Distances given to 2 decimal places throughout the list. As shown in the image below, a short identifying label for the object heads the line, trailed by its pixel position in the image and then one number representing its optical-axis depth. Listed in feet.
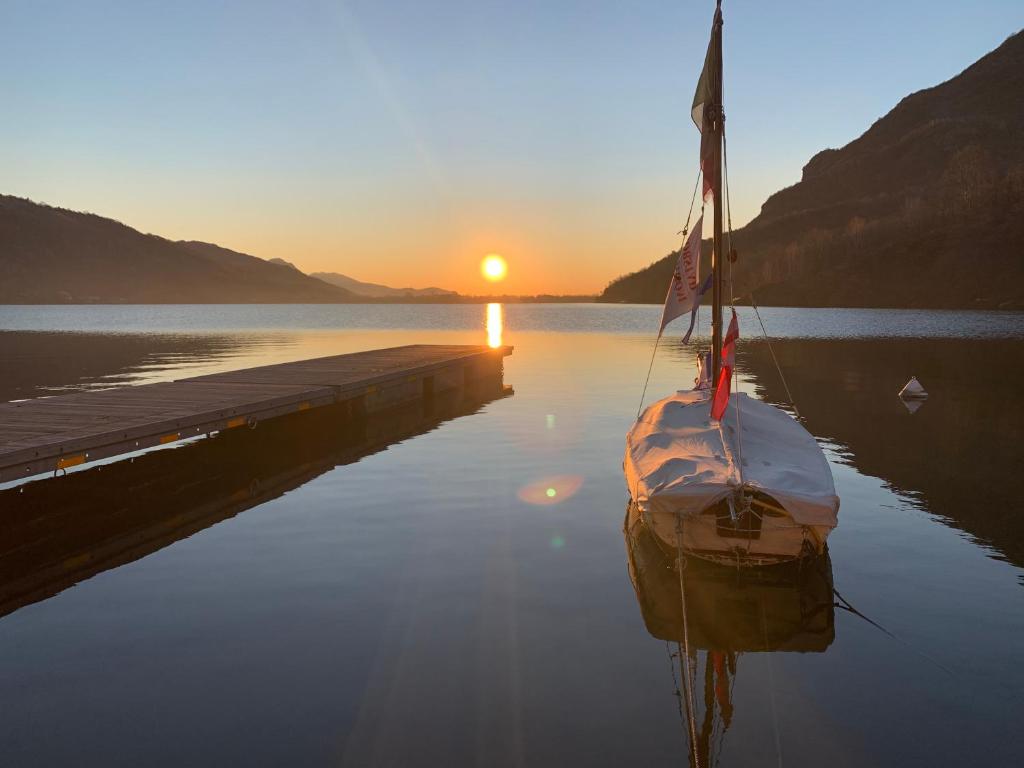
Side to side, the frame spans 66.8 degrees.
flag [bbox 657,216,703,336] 53.21
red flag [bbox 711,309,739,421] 41.47
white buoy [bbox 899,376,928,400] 110.42
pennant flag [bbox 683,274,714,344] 52.60
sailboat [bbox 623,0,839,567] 35.50
